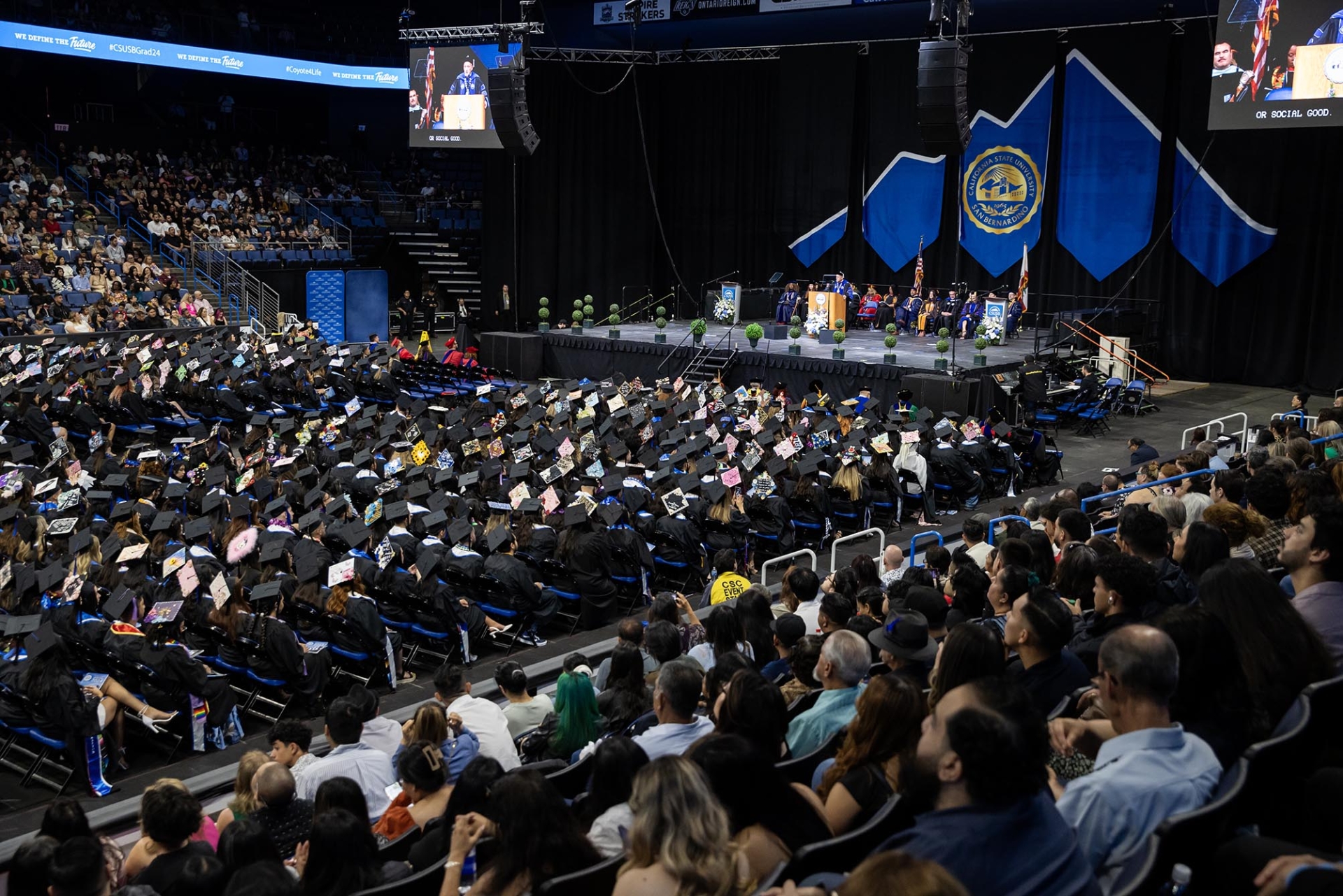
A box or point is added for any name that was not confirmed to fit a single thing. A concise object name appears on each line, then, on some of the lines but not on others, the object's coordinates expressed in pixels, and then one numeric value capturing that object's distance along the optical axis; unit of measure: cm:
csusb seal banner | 2330
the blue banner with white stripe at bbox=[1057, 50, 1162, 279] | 2197
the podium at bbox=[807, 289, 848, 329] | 2228
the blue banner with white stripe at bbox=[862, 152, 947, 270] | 2506
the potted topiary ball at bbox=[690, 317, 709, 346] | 2070
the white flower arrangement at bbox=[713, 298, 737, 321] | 2473
